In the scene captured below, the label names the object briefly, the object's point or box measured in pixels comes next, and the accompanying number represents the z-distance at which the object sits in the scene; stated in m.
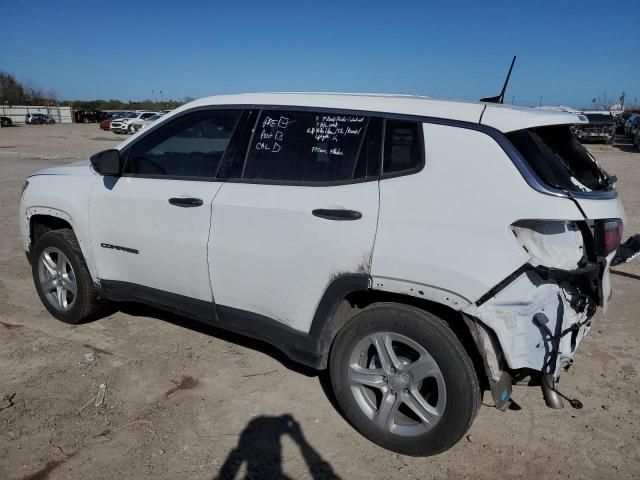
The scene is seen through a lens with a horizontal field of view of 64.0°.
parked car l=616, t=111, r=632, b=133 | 38.57
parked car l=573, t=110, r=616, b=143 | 26.73
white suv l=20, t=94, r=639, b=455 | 2.46
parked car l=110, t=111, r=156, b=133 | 38.41
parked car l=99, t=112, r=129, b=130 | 42.53
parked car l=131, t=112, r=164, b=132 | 36.35
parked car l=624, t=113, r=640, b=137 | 31.18
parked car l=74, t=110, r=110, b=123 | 62.63
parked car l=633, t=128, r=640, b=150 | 25.36
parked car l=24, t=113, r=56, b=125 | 57.34
